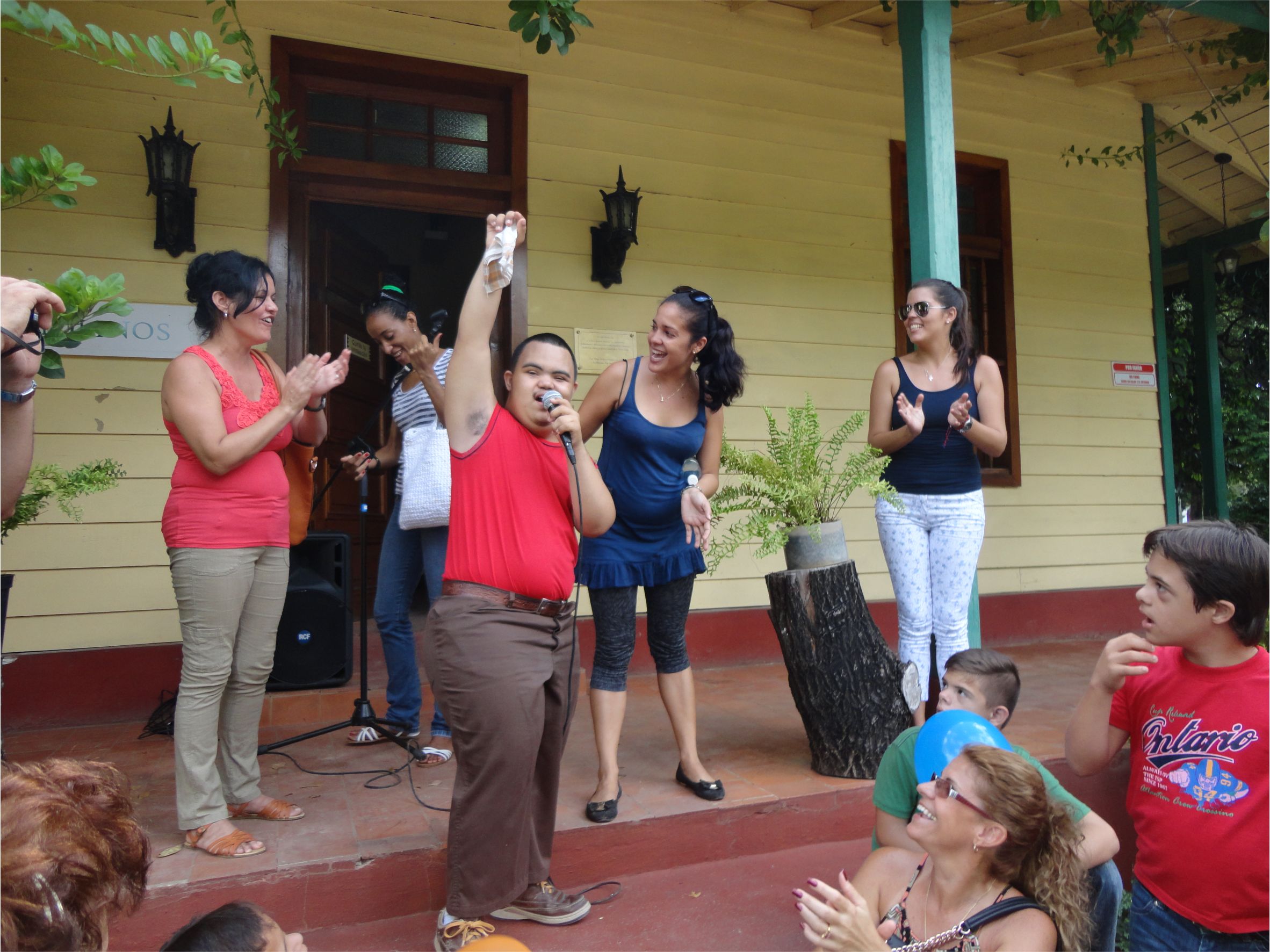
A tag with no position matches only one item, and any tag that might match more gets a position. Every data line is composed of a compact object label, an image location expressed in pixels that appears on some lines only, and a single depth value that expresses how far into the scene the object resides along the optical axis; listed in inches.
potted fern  118.3
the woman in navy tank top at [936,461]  122.2
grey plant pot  120.6
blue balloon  64.6
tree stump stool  118.8
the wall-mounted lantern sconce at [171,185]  157.6
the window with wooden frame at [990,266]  235.5
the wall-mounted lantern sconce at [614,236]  188.1
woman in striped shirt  131.4
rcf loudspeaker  147.7
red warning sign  251.9
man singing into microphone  78.2
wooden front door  185.5
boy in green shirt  76.1
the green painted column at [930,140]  140.8
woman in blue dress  109.0
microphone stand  130.6
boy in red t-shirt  70.3
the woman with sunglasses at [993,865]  59.8
